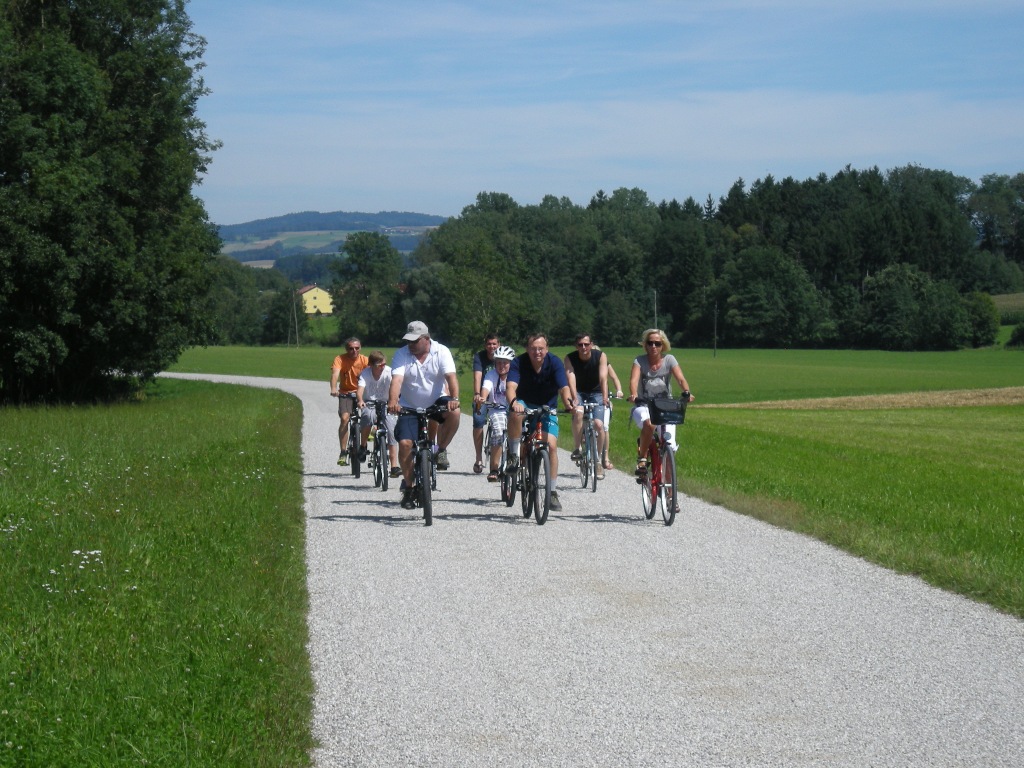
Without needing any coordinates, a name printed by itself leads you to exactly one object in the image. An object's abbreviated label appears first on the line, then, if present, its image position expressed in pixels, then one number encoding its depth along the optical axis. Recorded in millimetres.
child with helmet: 13055
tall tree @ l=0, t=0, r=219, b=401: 33844
